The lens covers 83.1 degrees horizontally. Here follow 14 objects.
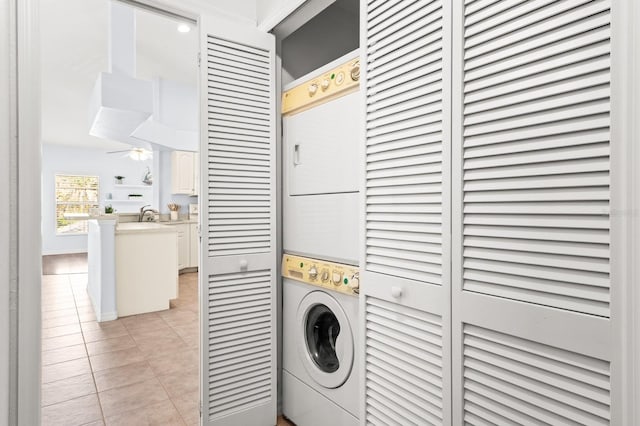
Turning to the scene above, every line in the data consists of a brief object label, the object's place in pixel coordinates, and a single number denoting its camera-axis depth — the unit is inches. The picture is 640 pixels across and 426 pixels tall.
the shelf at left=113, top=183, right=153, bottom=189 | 419.0
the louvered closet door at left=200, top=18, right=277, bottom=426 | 70.1
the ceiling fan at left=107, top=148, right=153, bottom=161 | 265.9
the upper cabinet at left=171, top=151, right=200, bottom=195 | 254.1
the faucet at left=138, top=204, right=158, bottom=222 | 226.3
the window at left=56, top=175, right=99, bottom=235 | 389.7
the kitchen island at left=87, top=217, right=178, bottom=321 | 146.6
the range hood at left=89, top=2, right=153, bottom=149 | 159.0
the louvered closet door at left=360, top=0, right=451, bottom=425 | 43.0
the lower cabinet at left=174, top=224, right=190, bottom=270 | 249.9
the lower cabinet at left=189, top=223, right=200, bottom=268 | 254.5
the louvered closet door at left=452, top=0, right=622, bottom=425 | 30.6
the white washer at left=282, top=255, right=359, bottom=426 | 62.6
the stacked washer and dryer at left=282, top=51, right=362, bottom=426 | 62.1
